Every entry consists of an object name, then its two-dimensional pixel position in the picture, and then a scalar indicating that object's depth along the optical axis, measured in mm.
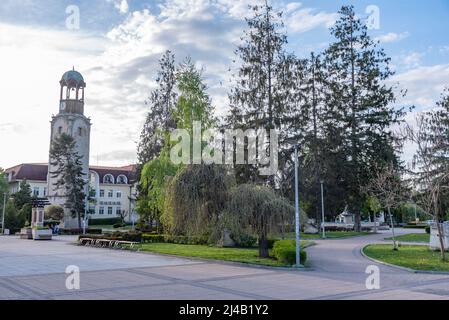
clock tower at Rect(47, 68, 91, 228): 61550
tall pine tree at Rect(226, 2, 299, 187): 38031
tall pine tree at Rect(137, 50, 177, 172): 47094
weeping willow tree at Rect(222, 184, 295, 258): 20250
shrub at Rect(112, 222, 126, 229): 66688
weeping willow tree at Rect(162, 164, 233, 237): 21281
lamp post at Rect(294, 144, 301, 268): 17625
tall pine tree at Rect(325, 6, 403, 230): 44719
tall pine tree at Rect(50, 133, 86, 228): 56406
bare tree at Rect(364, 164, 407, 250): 23578
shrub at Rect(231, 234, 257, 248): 28042
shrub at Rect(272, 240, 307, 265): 17953
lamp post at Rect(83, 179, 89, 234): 52003
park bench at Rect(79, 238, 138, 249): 29284
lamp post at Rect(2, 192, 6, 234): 53469
